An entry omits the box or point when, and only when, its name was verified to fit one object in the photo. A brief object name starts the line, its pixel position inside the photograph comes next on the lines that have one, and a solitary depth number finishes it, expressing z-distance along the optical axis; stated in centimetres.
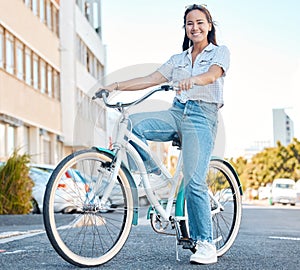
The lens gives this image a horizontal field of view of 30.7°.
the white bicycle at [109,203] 324
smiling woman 351
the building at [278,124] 12046
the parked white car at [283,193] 3567
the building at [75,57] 2957
